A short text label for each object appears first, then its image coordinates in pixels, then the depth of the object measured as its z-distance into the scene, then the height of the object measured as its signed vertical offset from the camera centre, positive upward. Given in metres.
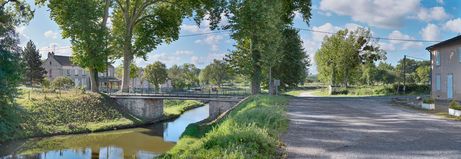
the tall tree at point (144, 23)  50.19 +7.12
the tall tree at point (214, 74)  116.56 +2.84
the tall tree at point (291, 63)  49.47 +2.47
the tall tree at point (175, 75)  91.40 +2.41
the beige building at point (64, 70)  85.31 +2.53
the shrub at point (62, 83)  54.46 +0.03
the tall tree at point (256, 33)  38.28 +4.63
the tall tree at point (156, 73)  83.56 +2.07
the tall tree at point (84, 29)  43.03 +5.37
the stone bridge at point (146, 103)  47.25 -2.08
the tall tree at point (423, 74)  95.28 +2.82
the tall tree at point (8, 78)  13.68 +0.15
